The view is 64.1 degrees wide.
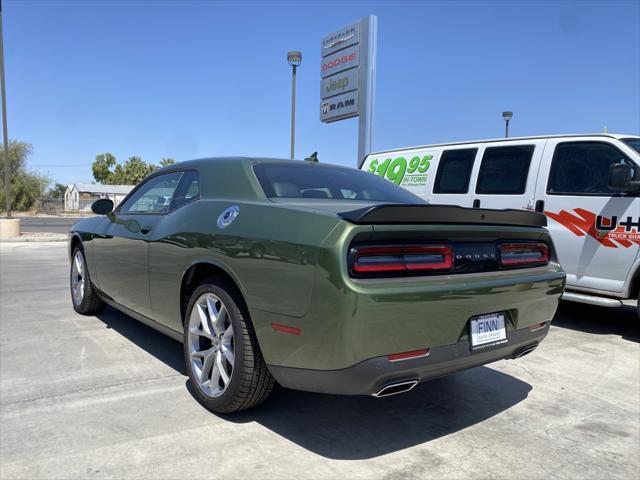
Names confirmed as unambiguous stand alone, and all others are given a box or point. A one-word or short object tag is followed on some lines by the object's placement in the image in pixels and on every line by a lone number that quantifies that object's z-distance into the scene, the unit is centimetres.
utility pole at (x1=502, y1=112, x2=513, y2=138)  1748
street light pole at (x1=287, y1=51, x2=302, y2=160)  1606
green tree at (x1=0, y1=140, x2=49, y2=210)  4509
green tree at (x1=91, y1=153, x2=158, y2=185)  7712
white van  515
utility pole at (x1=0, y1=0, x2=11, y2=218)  1642
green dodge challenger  229
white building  6262
